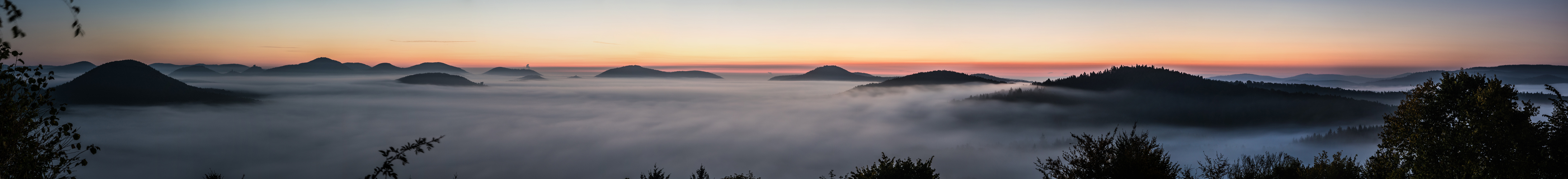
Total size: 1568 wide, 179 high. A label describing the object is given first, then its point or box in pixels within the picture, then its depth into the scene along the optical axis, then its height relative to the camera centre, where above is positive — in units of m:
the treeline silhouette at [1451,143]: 18.53 -2.22
